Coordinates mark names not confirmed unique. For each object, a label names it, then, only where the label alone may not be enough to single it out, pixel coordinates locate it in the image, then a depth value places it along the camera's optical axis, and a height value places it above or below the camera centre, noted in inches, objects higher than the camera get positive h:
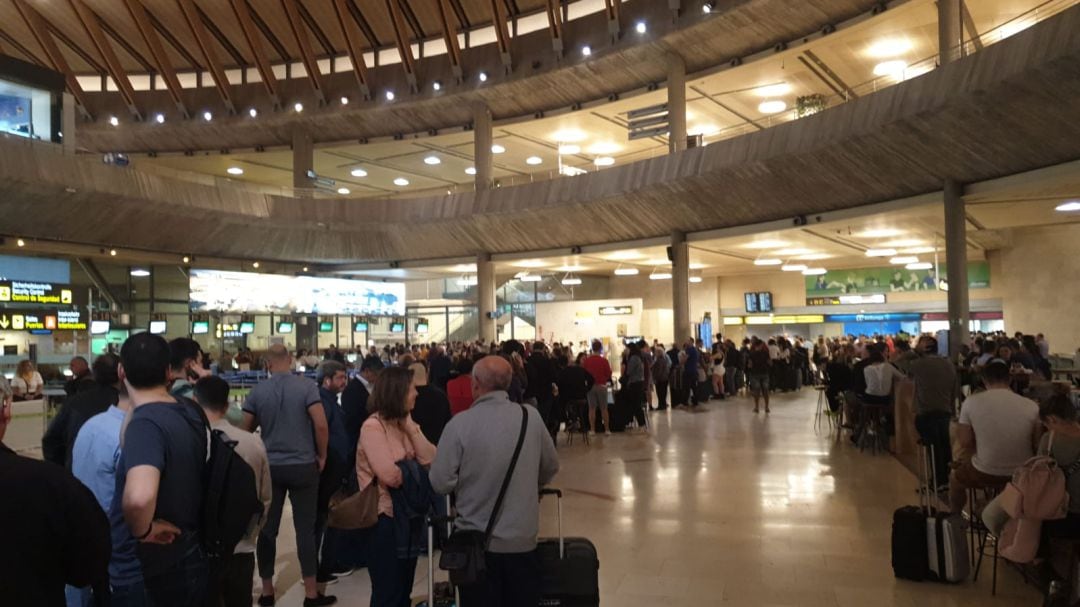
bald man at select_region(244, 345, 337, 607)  187.2 -28.4
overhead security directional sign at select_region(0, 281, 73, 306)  639.1 +37.5
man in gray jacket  126.2 -28.4
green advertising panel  1074.1 +51.5
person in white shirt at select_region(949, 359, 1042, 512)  205.5 -33.1
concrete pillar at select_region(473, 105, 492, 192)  889.5 +218.6
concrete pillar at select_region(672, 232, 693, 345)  797.2 +34.0
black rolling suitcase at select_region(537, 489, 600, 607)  149.3 -51.8
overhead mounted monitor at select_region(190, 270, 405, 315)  853.2 +43.3
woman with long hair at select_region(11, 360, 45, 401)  480.4 -33.2
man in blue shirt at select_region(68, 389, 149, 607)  112.7 -18.5
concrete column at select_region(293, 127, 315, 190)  964.6 +224.6
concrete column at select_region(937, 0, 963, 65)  553.9 +218.2
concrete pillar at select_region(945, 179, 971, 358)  542.6 +37.6
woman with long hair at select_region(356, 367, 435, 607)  146.9 -27.0
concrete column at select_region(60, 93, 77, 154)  648.1 +189.3
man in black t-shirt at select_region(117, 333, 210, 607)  92.6 -18.7
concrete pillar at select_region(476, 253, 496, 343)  948.6 +41.9
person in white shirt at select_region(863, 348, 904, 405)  406.0 -35.2
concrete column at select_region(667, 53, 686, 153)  757.3 +229.7
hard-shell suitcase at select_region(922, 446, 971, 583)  202.5 -65.3
